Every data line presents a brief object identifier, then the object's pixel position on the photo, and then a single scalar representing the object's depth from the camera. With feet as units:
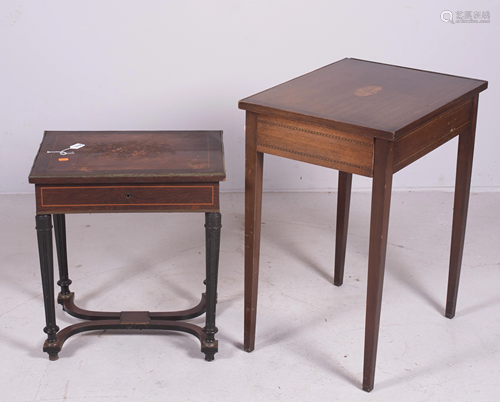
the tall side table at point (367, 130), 6.78
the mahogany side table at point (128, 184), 7.44
